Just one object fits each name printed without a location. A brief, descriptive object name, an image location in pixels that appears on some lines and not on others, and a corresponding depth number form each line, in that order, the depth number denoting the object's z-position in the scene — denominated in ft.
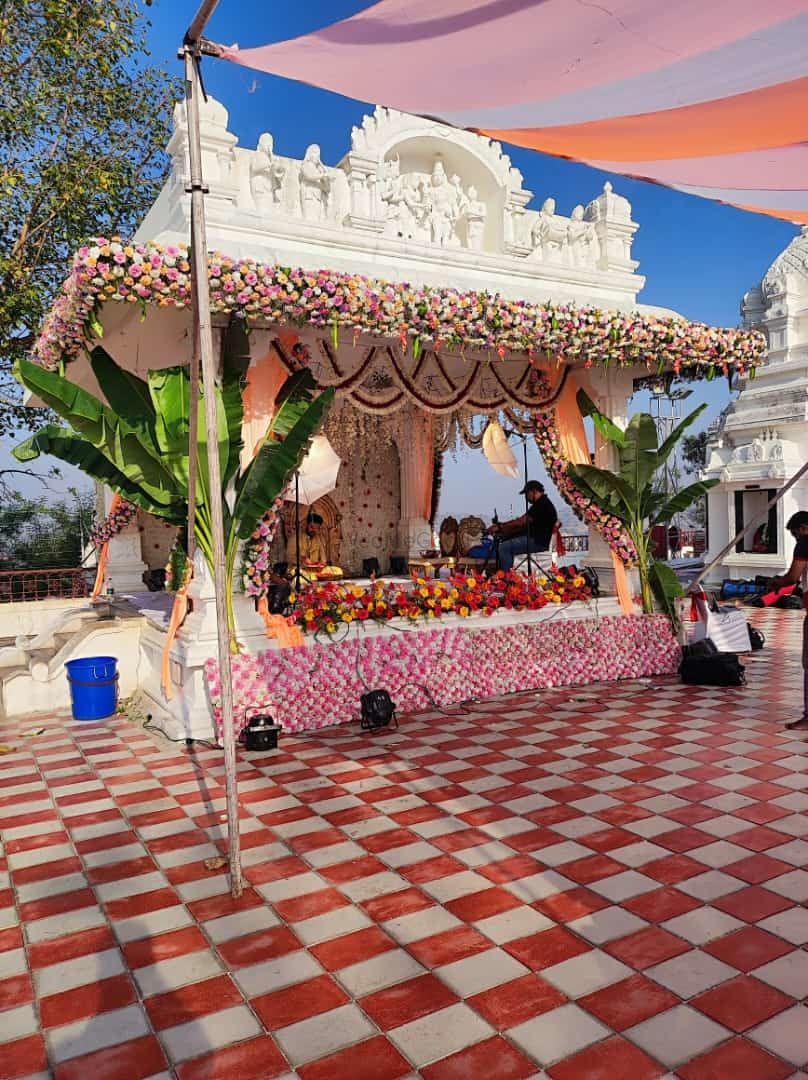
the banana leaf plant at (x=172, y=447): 19.76
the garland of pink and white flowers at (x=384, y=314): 17.08
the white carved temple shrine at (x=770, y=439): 48.93
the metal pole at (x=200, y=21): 9.10
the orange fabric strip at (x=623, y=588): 26.53
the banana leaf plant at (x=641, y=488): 26.27
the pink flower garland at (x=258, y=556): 20.90
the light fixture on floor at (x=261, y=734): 18.81
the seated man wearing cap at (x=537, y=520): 27.55
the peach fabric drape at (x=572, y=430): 27.04
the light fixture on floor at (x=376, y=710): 20.35
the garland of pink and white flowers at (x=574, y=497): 26.71
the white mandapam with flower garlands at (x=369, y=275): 22.04
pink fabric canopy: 9.24
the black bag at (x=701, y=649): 25.67
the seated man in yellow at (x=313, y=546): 40.63
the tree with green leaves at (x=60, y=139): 37.55
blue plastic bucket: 22.65
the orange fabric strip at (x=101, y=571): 35.58
